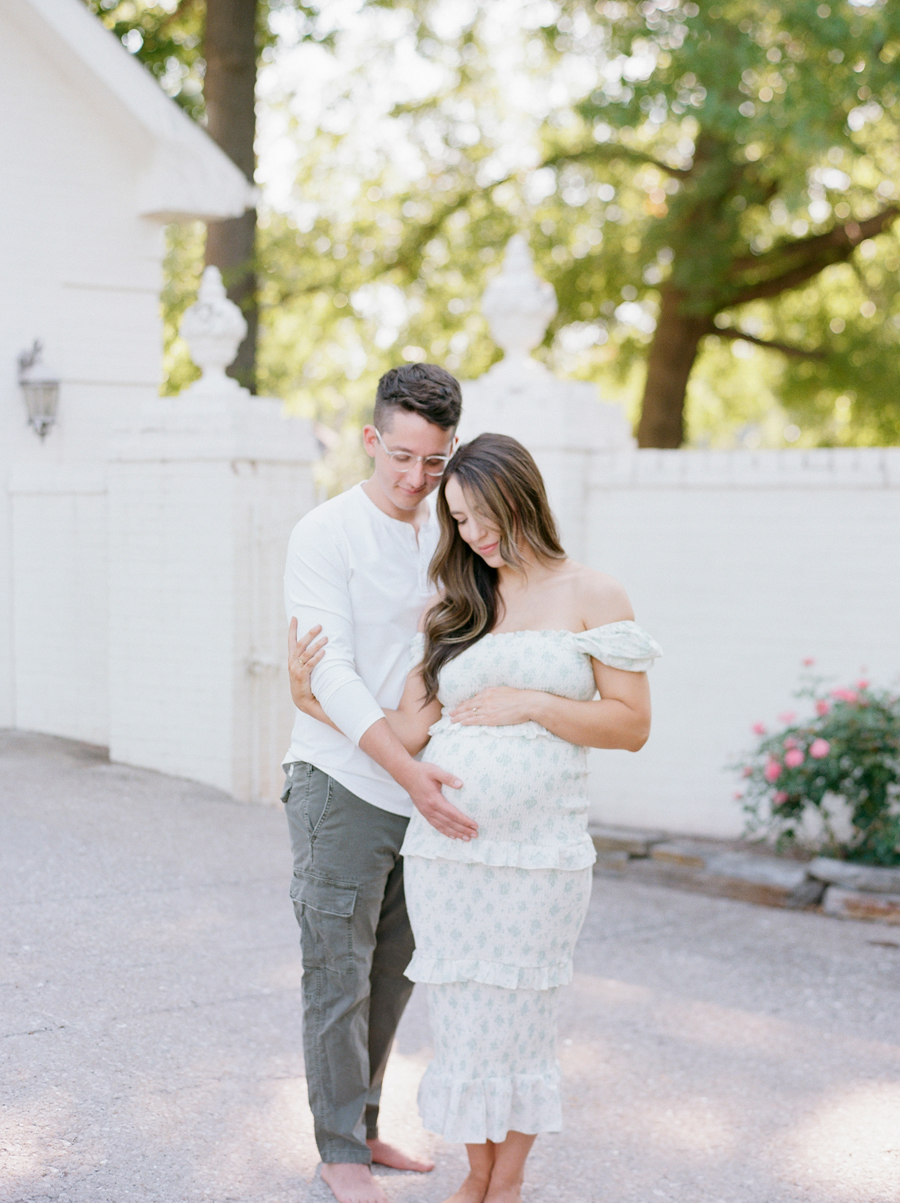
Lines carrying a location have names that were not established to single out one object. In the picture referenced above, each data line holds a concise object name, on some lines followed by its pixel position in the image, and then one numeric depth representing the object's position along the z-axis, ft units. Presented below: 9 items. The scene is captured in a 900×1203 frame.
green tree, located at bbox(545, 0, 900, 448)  34.06
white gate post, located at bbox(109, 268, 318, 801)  22.56
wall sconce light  26.50
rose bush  19.79
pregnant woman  9.48
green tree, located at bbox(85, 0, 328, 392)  36.86
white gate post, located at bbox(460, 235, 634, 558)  22.98
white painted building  22.74
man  9.87
